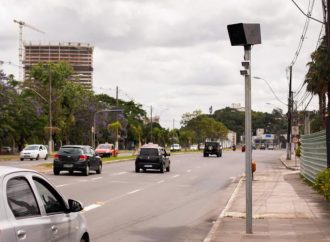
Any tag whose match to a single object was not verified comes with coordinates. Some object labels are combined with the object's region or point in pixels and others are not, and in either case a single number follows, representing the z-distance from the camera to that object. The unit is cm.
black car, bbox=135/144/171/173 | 3825
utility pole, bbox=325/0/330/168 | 2013
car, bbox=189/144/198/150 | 14100
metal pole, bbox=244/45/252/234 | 1206
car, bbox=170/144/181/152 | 11322
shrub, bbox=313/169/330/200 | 1695
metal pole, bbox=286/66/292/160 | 5884
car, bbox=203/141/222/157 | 7575
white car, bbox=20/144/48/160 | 5803
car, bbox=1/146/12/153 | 9219
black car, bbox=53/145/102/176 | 3303
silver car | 554
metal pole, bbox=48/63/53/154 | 7019
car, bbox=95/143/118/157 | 6731
